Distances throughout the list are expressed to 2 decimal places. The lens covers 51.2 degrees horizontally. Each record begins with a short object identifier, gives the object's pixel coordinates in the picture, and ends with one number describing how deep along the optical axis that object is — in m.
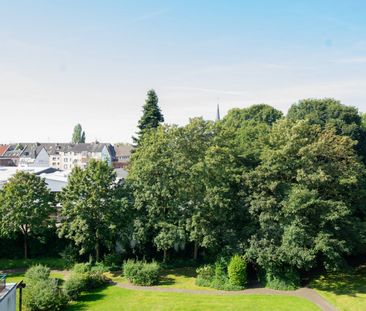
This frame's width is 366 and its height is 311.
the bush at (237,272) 28.38
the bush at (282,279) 28.10
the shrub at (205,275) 29.11
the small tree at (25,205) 31.81
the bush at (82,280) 26.47
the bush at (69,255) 32.56
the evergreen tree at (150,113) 52.34
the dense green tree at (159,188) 30.83
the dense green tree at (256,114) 67.12
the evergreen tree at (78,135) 142.75
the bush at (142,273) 29.28
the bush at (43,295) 23.95
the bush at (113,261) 32.59
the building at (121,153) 117.88
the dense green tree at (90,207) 31.03
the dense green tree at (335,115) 50.91
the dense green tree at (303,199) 27.12
